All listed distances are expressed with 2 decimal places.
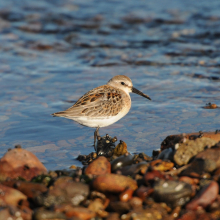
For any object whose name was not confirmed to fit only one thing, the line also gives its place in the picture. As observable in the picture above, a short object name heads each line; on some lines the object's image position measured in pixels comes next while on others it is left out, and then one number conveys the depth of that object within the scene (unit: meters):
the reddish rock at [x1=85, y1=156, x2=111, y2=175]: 9.87
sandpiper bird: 13.40
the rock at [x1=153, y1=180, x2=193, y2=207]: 8.06
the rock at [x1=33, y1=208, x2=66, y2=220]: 7.43
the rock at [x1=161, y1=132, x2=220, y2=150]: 10.78
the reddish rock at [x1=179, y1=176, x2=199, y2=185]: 8.69
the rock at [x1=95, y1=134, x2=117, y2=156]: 13.04
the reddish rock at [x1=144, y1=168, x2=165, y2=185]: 8.55
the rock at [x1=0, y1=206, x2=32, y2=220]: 7.37
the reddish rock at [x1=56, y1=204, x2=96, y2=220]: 7.67
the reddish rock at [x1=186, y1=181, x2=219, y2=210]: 7.86
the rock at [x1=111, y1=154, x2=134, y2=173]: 10.43
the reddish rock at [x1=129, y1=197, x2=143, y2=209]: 7.96
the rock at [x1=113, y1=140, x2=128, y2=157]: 12.45
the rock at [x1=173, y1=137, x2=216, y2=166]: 9.94
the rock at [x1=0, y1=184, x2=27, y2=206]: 8.06
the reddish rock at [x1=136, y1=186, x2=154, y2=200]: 8.18
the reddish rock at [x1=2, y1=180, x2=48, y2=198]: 8.32
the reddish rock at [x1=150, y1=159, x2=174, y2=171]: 9.66
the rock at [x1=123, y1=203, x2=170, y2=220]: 7.63
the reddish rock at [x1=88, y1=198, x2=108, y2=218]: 7.91
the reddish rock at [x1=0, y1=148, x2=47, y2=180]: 9.48
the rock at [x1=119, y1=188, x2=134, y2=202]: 8.20
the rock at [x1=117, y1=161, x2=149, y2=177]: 9.56
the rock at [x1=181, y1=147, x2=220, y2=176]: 9.25
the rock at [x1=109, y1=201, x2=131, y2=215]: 7.90
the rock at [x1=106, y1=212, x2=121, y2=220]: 7.70
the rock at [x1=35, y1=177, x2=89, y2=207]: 8.01
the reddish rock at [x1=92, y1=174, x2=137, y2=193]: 8.38
